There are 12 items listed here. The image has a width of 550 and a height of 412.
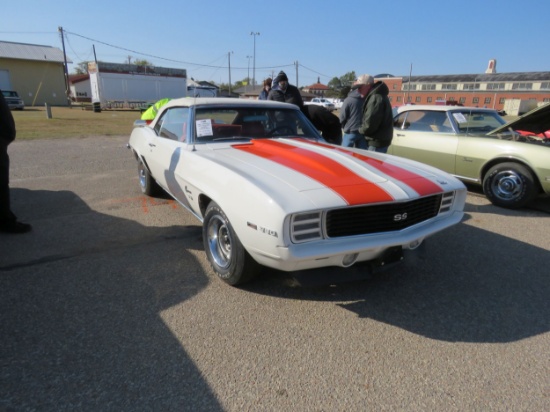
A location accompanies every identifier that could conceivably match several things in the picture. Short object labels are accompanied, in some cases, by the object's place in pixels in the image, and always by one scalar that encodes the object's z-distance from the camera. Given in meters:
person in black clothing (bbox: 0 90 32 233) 3.87
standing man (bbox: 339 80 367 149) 5.44
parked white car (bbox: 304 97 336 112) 52.14
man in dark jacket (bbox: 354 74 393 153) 5.03
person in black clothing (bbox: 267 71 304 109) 6.15
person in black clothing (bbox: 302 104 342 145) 5.48
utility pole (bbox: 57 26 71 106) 39.16
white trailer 33.72
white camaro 2.32
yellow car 5.13
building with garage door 37.38
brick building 61.22
